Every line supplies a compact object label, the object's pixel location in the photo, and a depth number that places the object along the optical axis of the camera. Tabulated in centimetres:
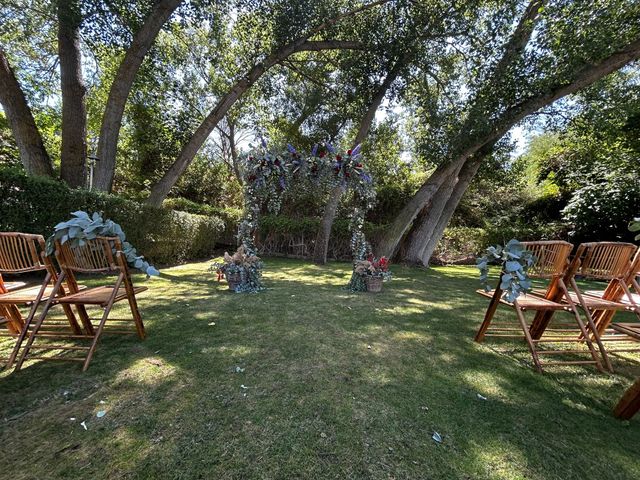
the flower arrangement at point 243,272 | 478
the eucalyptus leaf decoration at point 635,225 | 188
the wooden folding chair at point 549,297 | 244
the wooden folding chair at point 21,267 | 221
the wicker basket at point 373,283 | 502
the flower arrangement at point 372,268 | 504
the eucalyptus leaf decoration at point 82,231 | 214
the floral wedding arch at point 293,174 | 450
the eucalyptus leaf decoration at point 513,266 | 236
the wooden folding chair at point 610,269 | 245
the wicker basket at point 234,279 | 477
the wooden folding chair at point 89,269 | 218
